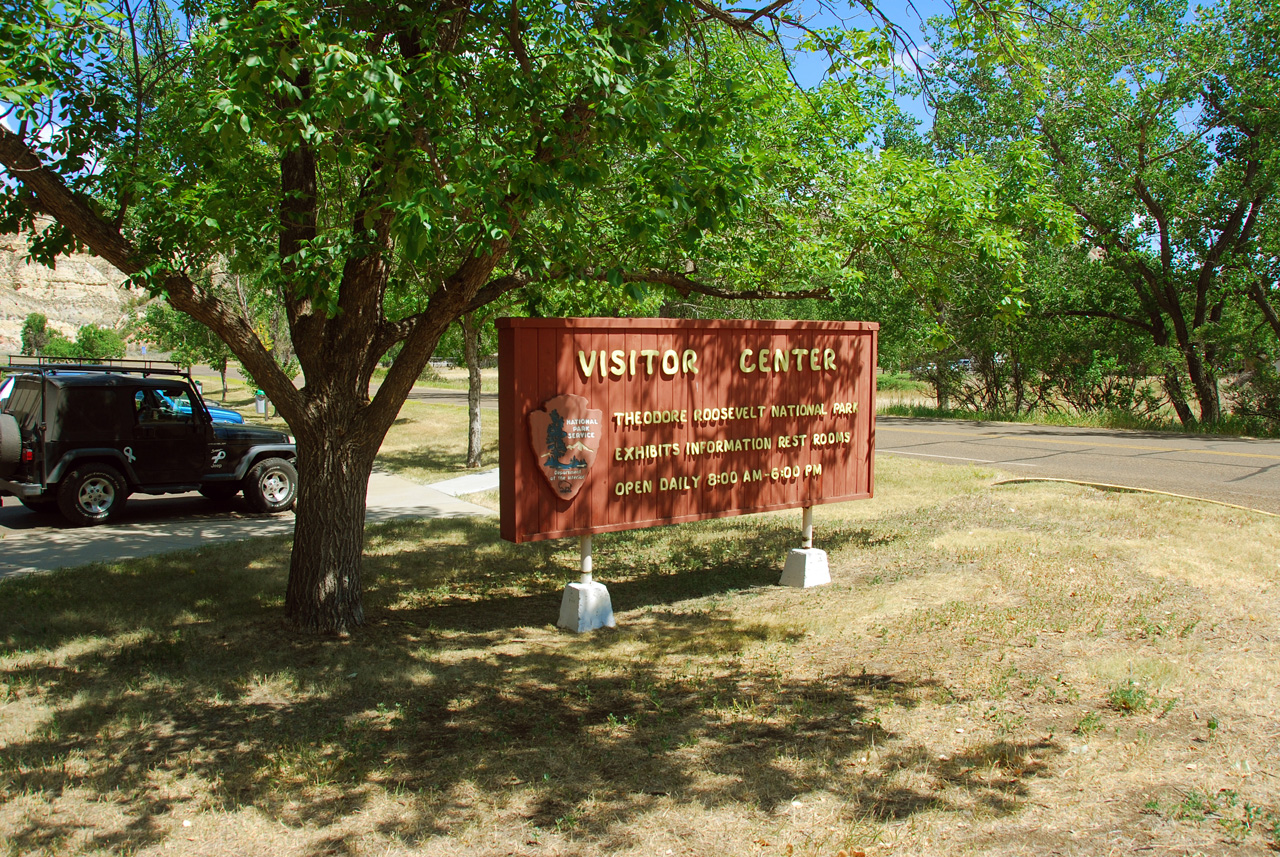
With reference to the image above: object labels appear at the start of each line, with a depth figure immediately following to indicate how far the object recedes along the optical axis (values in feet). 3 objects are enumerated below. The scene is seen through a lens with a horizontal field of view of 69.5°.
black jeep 38.17
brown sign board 22.84
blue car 65.67
